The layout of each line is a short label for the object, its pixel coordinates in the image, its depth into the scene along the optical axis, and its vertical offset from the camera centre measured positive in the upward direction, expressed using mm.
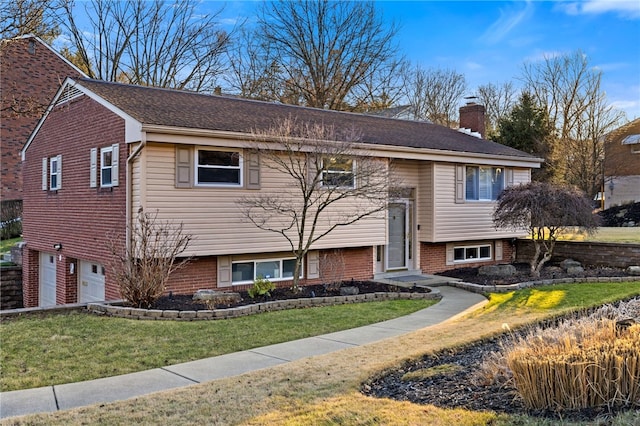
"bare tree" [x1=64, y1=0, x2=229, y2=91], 30609 +10811
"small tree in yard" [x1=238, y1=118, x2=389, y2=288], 12250 +1189
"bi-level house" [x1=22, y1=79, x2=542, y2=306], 11641 +1038
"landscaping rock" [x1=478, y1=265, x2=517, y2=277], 15469 -1249
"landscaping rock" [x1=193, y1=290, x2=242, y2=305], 10500 -1367
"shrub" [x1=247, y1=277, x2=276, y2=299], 11375 -1304
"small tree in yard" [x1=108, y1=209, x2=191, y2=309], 9922 -562
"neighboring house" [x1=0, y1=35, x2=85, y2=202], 24109 +6708
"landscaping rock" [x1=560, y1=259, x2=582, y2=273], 16067 -1104
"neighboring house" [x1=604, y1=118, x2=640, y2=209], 38656 +4278
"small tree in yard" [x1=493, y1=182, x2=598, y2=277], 14109 +506
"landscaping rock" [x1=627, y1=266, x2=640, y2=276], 14412 -1153
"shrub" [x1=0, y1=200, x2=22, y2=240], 24234 +511
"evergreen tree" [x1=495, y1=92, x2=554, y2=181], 31766 +5806
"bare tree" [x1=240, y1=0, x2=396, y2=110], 30953 +10589
